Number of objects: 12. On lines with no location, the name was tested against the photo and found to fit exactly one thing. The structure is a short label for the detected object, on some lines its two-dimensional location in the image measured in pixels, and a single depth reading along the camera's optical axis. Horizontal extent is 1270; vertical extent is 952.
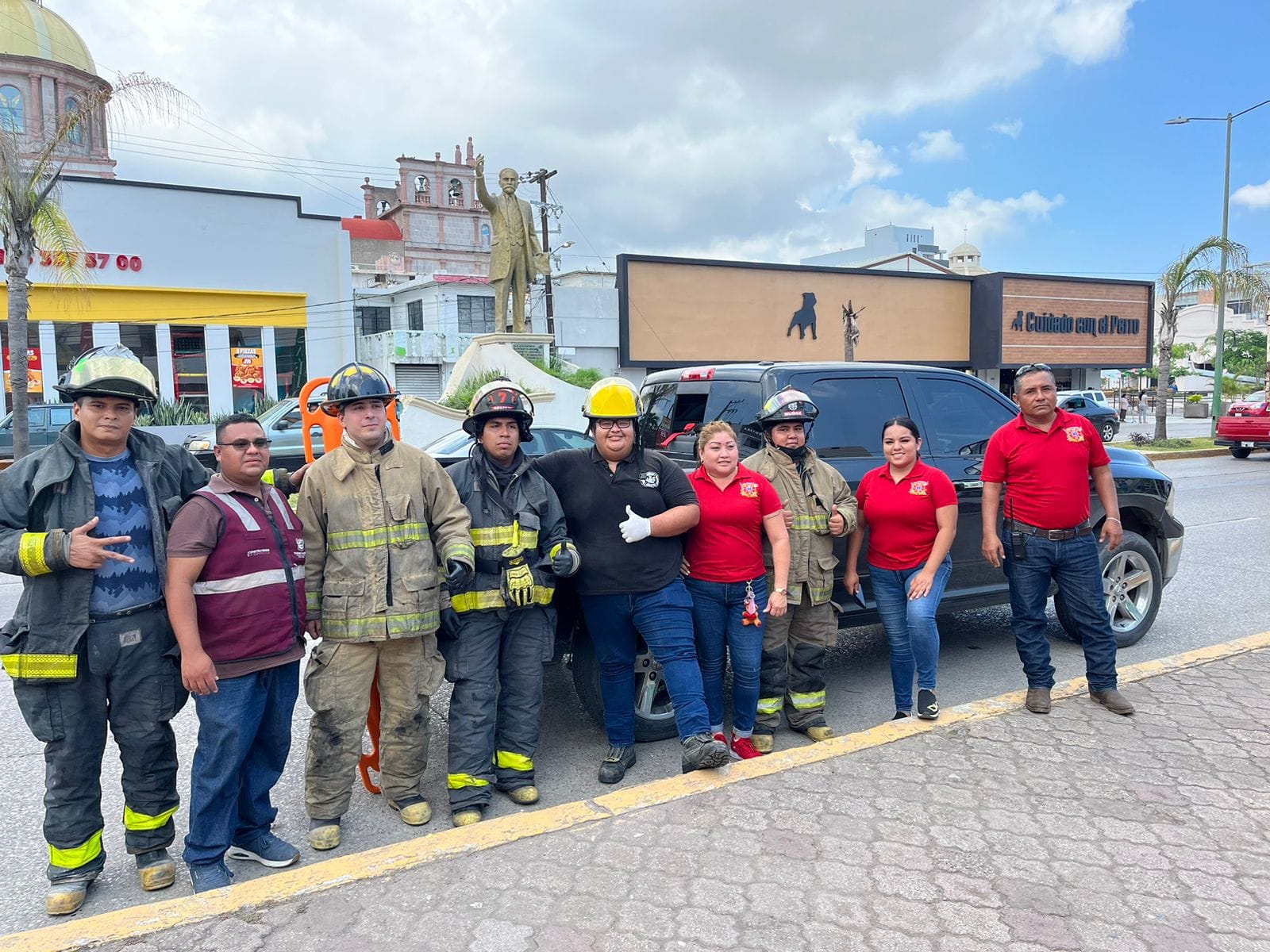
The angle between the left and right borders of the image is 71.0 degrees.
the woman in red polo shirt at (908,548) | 4.25
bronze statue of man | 20.67
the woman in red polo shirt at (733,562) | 3.98
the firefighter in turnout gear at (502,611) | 3.61
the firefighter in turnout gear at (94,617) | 2.87
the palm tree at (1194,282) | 22.53
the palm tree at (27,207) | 13.27
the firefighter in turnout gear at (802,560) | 4.21
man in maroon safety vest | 3.00
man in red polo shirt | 4.28
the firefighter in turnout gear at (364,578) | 3.38
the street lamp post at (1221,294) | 23.02
